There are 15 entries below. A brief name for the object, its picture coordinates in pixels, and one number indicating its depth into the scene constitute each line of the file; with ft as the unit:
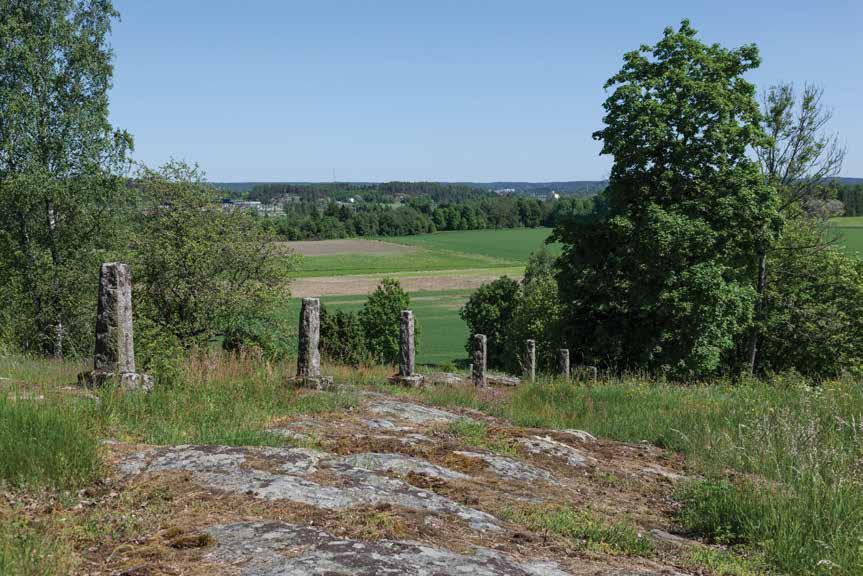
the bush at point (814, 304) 106.52
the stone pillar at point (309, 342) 40.19
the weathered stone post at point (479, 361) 56.85
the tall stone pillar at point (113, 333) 32.24
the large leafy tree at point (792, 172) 97.76
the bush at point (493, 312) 223.30
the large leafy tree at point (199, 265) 82.02
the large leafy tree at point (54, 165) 77.05
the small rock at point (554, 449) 27.91
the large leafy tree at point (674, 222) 76.43
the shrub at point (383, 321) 215.10
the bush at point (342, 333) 175.01
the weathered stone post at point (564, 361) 69.17
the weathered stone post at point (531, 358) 65.92
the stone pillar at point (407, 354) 48.55
